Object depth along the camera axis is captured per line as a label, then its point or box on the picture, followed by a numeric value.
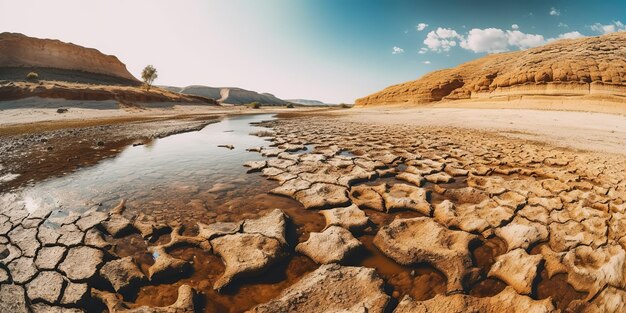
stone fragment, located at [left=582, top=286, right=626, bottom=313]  1.80
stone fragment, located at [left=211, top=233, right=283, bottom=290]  2.19
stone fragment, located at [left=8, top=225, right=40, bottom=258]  2.45
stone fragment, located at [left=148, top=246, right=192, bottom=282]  2.19
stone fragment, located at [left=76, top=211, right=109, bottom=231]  2.92
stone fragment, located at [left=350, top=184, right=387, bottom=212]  3.55
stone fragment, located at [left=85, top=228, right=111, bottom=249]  2.56
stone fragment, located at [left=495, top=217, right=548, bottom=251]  2.57
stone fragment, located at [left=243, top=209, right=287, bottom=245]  2.78
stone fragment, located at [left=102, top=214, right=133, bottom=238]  2.85
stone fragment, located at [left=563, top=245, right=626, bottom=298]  2.00
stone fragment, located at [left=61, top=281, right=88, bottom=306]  1.88
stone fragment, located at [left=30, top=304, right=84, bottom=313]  1.79
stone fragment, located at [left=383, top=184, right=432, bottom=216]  3.43
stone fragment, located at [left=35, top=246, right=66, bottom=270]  2.23
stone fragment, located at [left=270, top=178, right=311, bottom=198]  4.04
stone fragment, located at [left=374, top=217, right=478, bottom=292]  2.26
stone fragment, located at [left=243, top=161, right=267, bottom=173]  5.42
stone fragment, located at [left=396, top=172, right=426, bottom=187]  4.42
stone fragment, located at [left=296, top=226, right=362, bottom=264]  2.41
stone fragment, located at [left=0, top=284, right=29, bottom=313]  1.81
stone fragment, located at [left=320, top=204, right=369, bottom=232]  2.97
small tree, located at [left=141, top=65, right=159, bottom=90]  45.31
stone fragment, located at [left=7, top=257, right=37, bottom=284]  2.08
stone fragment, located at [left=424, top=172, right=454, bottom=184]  4.53
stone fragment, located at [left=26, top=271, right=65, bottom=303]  1.89
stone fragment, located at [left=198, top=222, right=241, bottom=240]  2.81
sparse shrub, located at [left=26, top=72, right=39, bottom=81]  34.29
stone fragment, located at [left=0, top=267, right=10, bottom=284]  2.03
